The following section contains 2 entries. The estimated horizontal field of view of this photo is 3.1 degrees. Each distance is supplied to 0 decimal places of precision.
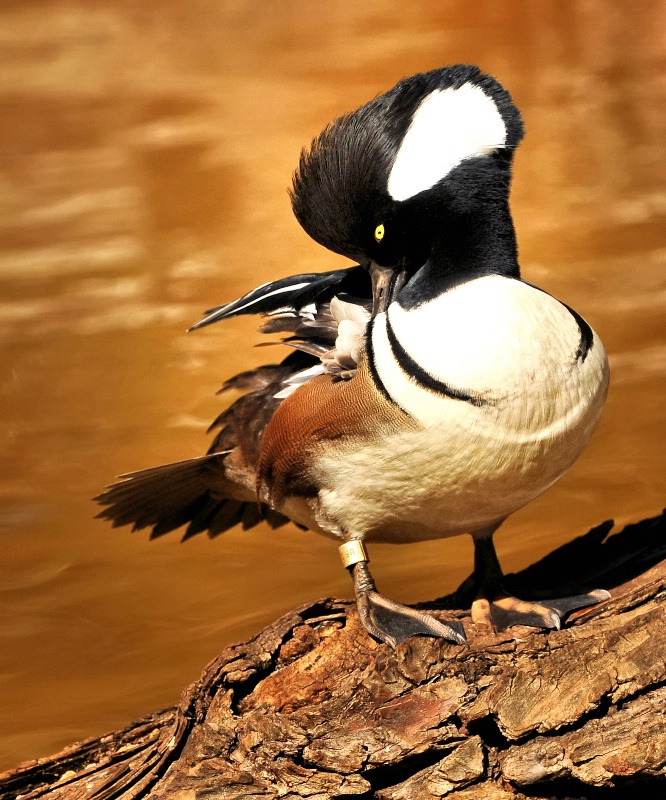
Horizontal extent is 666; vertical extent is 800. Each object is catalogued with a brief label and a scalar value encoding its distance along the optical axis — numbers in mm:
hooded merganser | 4777
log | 4771
